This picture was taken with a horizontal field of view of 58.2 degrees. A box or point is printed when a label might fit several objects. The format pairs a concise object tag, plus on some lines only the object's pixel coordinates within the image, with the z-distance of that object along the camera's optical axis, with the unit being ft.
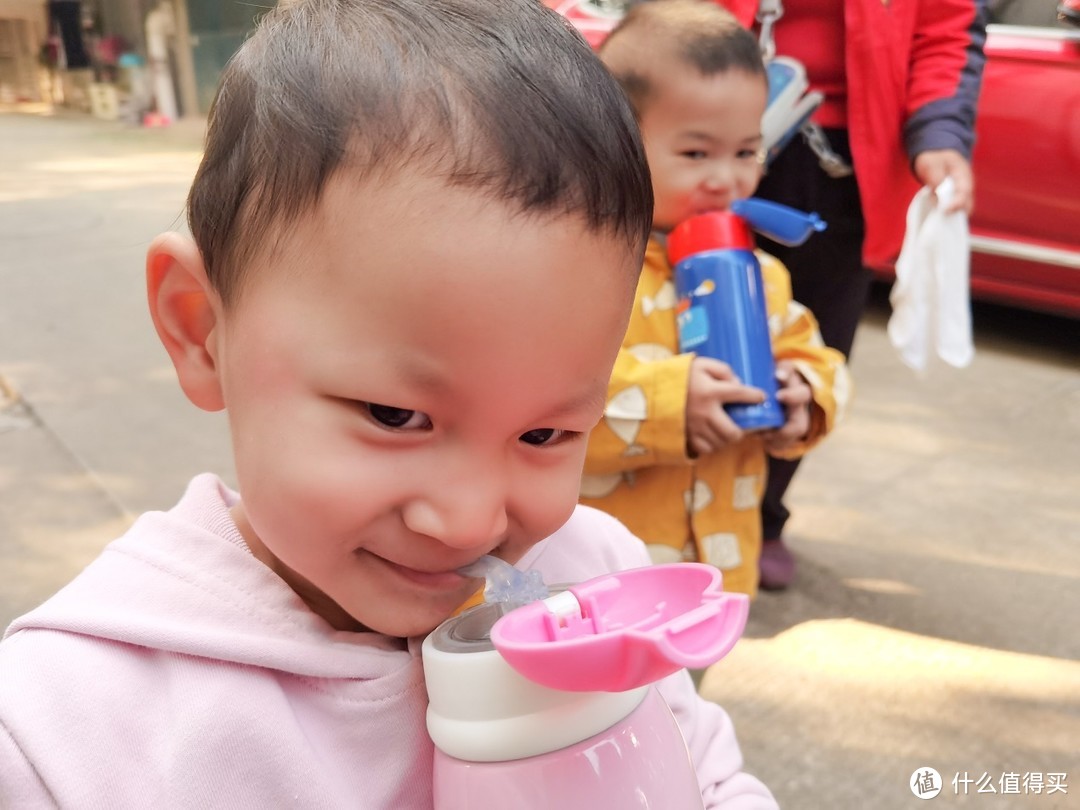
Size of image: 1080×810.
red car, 4.32
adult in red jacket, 2.48
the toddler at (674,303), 2.10
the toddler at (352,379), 0.86
